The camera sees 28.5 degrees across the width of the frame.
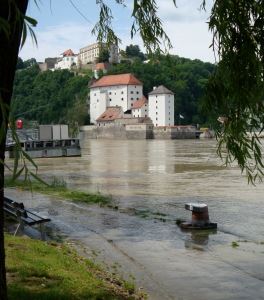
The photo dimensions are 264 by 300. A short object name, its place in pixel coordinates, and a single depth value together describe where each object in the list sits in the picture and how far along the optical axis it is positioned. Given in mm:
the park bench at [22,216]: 8688
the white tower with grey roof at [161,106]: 131250
